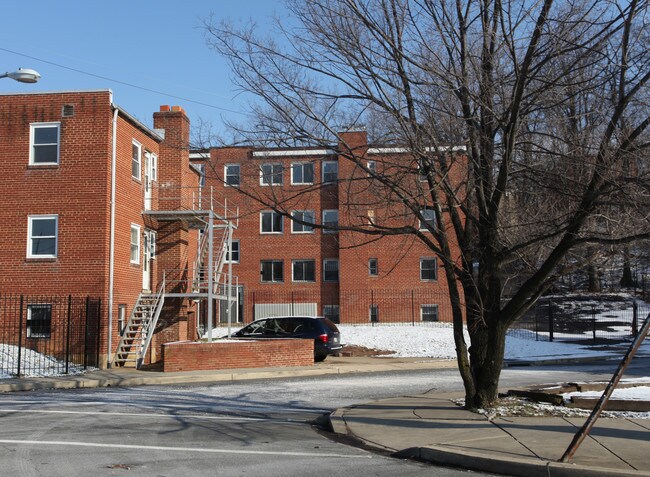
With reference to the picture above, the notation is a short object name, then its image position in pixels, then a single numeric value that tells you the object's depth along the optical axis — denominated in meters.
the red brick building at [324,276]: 41.09
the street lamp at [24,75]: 15.73
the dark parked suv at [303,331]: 23.84
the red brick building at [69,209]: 22.03
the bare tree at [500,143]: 9.84
